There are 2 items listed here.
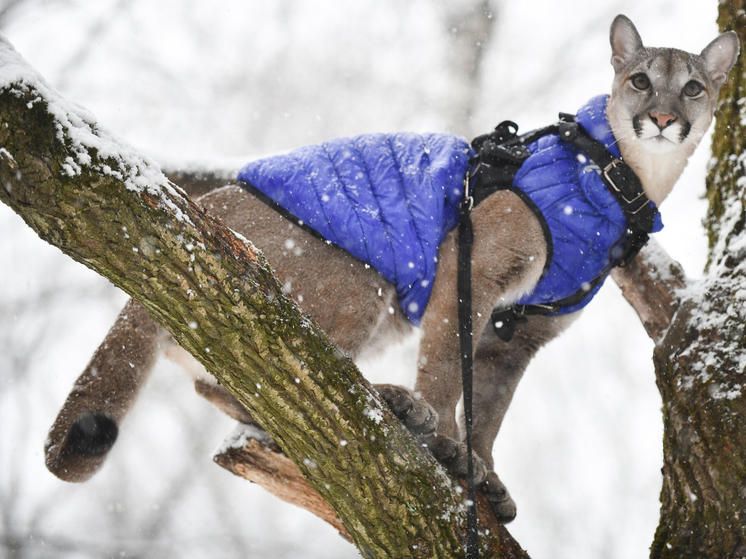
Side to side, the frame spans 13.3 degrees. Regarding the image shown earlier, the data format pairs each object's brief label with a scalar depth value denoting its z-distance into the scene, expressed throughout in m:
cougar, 4.62
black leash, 4.37
